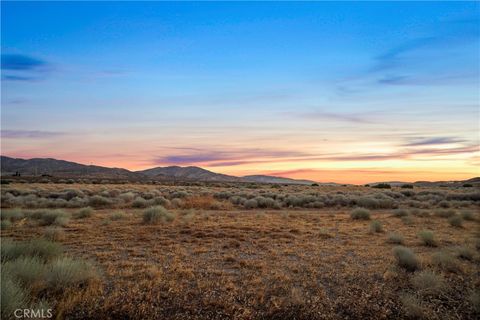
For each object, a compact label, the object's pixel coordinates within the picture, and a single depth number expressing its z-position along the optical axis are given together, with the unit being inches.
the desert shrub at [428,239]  476.4
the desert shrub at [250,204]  1062.7
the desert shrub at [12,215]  652.7
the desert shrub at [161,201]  1029.2
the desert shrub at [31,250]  306.9
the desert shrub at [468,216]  737.0
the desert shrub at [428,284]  281.3
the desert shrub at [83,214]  730.9
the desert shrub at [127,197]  1151.0
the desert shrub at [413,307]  243.9
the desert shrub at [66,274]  253.7
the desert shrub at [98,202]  1026.1
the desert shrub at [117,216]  702.8
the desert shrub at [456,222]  659.4
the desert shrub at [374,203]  1100.8
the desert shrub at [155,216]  655.1
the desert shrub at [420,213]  834.8
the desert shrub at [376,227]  589.3
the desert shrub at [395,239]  491.5
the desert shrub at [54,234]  466.0
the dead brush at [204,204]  1000.2
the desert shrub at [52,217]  608.1
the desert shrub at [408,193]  1534.9
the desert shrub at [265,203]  1078.1
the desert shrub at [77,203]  970.1
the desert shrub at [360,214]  767.7
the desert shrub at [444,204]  1083.4
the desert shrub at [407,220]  699.3
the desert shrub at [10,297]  195.3
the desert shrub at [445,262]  346.9
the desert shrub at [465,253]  394.9
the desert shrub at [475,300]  259.8
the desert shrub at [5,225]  564.2
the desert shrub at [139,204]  999.0
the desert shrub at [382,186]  2416.3
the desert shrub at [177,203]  1025.8
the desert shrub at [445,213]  804.9
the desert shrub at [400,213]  824.2
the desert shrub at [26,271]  242.8
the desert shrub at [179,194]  1339.4
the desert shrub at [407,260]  347.3
